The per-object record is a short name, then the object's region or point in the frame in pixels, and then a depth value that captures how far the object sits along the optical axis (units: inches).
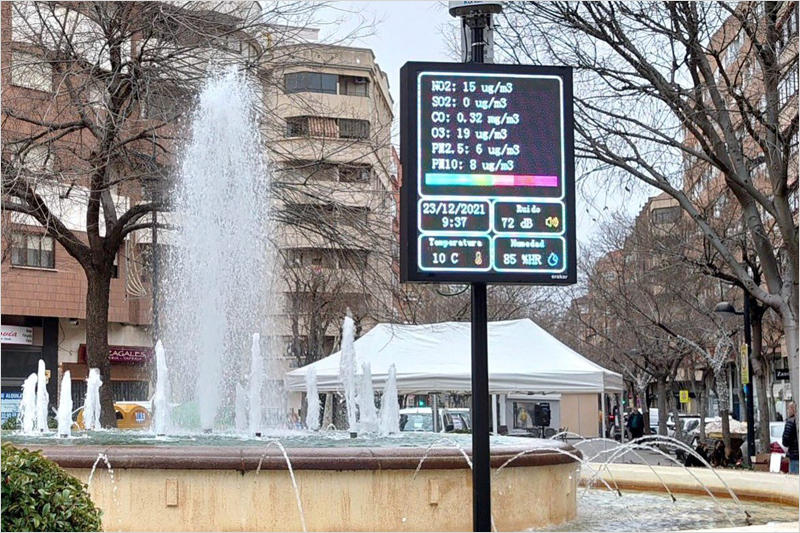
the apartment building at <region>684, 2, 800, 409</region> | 623.5
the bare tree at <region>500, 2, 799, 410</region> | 636.7
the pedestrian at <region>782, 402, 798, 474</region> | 740.0
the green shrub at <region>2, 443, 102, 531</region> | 235.3
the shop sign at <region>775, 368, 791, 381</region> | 1519.4
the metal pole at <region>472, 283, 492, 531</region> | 281.1
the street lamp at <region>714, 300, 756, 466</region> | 910.4
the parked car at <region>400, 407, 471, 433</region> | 1014.4
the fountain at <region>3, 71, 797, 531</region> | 373.7
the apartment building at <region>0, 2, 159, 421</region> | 1461.6
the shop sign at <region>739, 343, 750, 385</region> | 944.3
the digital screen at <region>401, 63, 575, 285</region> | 275.1
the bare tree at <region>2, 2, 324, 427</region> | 653.9
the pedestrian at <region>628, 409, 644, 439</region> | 1550.2
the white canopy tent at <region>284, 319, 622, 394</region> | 772.0
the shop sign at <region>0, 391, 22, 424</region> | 1411.2
